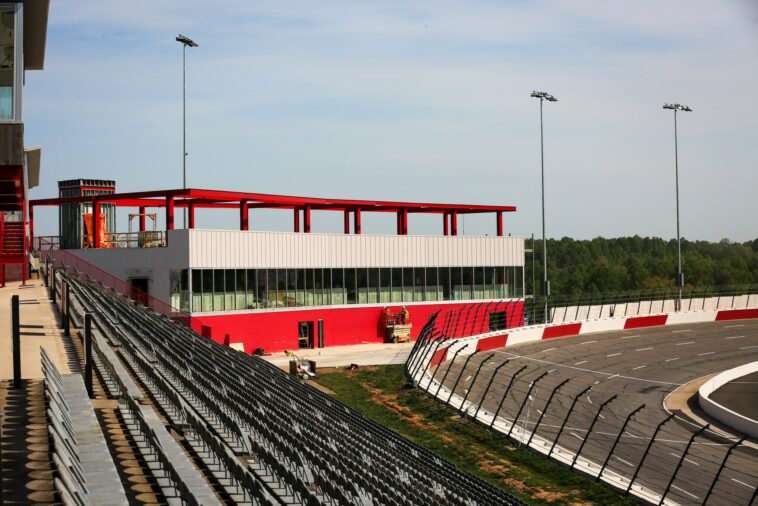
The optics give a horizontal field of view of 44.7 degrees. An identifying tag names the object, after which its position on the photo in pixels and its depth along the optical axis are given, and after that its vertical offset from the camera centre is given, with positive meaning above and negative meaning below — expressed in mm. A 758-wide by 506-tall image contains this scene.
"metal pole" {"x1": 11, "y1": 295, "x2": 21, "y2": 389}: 16734 -1480
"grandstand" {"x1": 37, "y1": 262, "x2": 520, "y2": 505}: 12141 -3007
